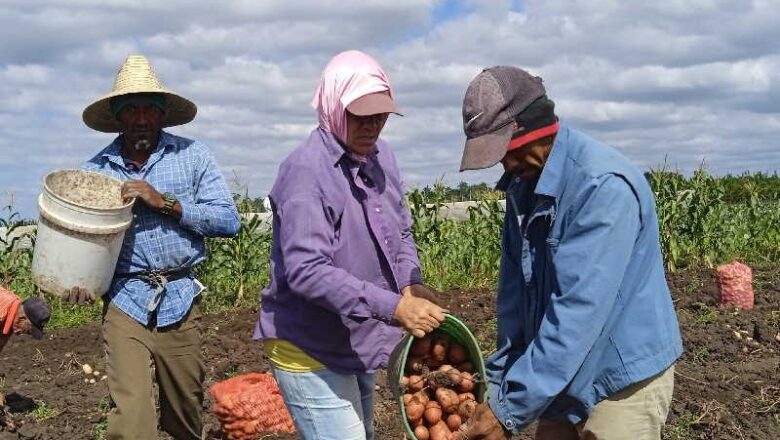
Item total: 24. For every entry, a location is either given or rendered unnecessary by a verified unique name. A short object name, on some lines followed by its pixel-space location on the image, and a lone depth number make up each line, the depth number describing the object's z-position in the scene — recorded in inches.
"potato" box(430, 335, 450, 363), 118.6
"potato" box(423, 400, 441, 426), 114.3
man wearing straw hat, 169.6
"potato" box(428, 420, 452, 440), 113.0
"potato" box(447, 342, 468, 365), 119.9
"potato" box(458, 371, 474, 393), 117.3
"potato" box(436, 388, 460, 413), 114.7
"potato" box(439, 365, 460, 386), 116.5
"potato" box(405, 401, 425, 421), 115.0
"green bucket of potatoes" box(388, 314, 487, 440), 114.8
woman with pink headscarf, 114.7
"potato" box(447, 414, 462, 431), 114.5
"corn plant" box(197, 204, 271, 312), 412.5
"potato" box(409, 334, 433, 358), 118.2
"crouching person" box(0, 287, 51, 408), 167.3
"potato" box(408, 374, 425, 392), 117.0
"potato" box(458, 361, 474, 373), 120.2
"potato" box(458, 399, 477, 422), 114.6
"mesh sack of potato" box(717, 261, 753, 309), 343.9
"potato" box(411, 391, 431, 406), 116.0
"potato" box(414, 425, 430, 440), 114.5
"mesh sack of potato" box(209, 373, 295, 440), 211.5
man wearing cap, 98.1
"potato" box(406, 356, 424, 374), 118.0
